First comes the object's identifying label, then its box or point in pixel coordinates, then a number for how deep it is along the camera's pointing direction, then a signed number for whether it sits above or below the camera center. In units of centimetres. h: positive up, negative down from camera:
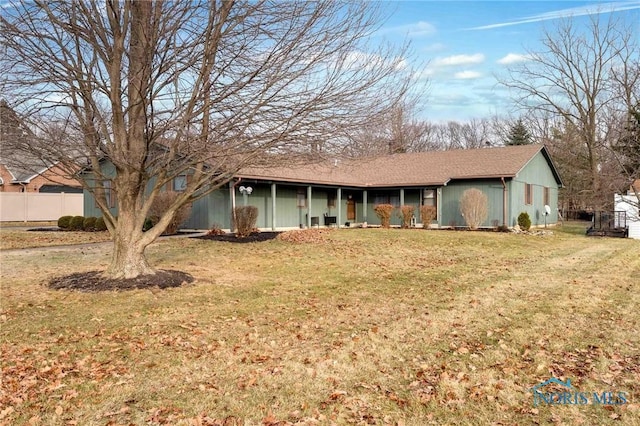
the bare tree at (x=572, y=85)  3272 +913
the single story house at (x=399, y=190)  1972 +117
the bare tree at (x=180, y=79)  644 +193
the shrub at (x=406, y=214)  2160 +0
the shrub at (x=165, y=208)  1689 +20
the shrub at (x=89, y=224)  1927 -29
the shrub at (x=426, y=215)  2191 -6
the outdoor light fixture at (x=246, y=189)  1869 +106
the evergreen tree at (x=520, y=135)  4256 +715
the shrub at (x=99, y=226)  1920 -37
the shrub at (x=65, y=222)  1992 -22
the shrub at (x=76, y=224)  1966 -28
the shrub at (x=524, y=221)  2139 -38
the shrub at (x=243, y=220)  1633 -16
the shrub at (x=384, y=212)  2187 +10
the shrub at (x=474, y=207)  2075 +29
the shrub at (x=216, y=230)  1734 -53
